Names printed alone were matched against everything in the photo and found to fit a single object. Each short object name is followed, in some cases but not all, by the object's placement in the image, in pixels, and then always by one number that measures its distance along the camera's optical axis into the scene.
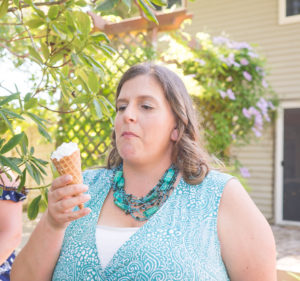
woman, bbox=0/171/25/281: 1.72
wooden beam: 3.99
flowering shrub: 5.64
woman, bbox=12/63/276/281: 1.37
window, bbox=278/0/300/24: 7.31
